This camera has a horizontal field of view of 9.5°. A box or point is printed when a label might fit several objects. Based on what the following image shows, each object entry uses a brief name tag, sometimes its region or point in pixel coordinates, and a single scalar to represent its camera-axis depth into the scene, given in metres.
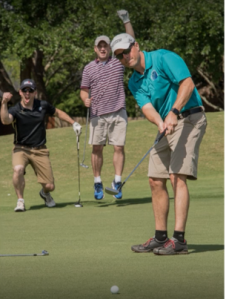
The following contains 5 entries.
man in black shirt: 20.44
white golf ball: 8.45
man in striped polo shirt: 20.99
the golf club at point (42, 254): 11.69
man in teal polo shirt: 11.64
